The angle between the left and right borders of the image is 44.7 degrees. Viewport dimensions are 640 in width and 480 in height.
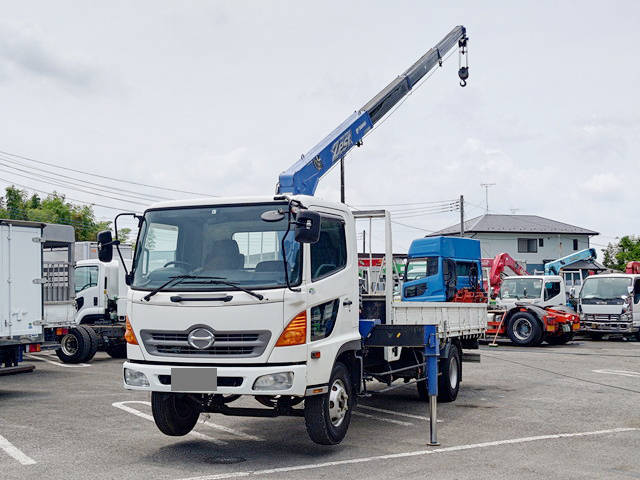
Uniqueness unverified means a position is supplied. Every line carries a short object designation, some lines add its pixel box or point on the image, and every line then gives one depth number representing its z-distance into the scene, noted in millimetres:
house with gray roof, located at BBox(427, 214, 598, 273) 67688
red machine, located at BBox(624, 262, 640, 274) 30359
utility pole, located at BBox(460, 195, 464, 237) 53781
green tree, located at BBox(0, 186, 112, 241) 61350
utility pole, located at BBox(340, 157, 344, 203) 35959
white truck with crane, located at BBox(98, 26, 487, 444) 7215
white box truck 12586
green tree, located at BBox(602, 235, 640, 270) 59481
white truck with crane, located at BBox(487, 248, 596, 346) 22641
